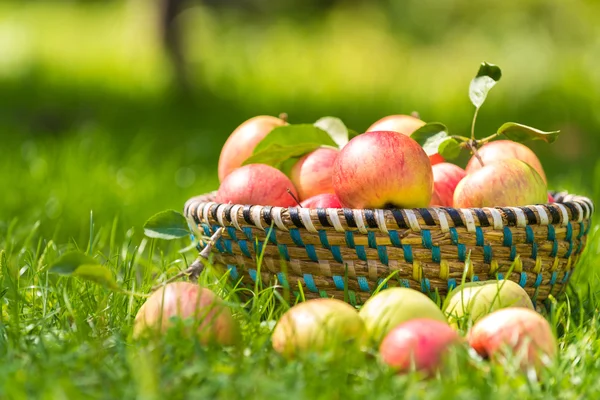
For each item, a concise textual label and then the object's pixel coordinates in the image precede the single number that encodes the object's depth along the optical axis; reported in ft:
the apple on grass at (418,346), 5.94
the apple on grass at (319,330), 5.99
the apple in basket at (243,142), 6.88
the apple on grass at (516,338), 6.00
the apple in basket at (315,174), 6.68
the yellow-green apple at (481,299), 6.27
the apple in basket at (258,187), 6.57
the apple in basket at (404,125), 6.82
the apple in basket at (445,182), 6.63
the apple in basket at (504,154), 6.72
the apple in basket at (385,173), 6.38
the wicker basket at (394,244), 6.33
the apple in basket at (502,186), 6.48
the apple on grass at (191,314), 6.08
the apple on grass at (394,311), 6.08
